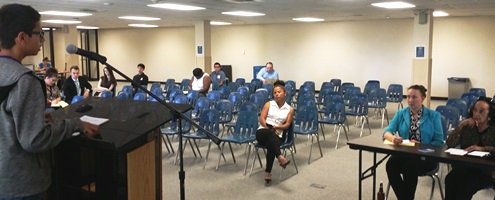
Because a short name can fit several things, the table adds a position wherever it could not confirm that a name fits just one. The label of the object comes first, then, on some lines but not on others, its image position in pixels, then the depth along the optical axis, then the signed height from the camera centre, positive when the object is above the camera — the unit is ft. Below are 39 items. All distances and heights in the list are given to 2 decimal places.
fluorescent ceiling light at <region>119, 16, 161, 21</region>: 45.94 +4.95
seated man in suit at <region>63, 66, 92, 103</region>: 29.40 -1.29
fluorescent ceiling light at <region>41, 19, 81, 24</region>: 51.35 +5.21
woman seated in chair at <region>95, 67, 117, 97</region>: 32.65 -1.35
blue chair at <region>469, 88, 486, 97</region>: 31.09 -1.82
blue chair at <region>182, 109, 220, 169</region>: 22.07 -2.79
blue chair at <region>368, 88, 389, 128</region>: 32.86 -2.46
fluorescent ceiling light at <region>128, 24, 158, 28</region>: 62.13 +5.54
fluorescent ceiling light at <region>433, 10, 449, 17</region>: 41.24 +4.82
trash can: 45.93 -2.12
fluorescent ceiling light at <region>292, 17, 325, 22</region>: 48.55 +5.11
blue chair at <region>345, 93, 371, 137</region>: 29.07 -2.66
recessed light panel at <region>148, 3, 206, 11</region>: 32.71 +4.45
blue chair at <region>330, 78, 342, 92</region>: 43.09 -1.76
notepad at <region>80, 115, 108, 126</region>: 8.95 -1.08
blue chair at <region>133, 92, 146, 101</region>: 29.43 -1.95
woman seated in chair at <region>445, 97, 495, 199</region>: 13.44 -2.41
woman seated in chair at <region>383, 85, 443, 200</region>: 14.70 -2.31
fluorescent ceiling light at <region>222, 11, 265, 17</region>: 39.99 +4.73
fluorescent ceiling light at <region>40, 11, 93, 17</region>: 39.63 +4.71
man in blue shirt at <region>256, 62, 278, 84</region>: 42.54 -0.81
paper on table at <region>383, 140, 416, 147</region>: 14.06 -2.40
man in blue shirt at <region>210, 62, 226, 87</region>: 41.02 -0.96
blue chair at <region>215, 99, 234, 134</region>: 25.83 -2.55
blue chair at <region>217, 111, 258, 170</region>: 20.98 -2.87
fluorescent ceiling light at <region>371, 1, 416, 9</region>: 32.94 +4.50
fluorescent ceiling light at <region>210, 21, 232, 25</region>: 58.01 +5.40
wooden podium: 8.61 -1.88
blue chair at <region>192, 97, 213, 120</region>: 26.84 -2.36
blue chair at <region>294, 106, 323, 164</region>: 22.52 -2.83
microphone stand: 9.80 -1.26
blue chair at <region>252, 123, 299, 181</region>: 19.70 -3.13
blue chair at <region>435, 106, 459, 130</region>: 22.07 -2.38
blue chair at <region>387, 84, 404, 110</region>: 35.73 -2.27
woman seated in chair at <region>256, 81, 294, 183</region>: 18.80 -2.58
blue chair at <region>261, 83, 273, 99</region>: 34.99 -1.78
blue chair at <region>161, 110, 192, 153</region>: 22.85 -3.26
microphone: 8.87 +0.25
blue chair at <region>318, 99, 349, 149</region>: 25.90 -2.80
